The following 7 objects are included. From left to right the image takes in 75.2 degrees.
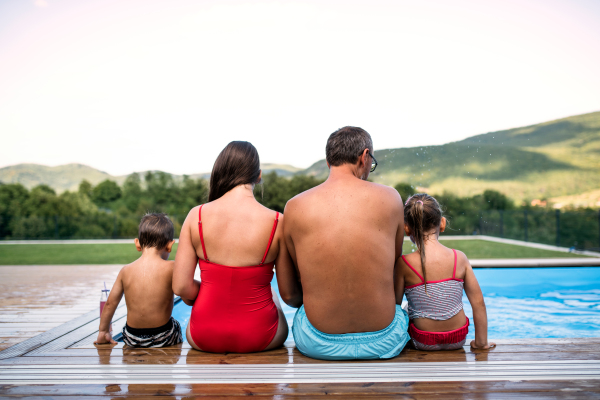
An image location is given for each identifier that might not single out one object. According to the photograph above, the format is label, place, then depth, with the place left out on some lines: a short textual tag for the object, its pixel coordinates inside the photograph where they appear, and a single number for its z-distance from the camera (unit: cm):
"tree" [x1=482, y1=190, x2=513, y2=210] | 2681
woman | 192
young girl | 201
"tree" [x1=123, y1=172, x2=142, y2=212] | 3042
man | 178
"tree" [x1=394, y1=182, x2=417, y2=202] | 2200
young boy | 222
